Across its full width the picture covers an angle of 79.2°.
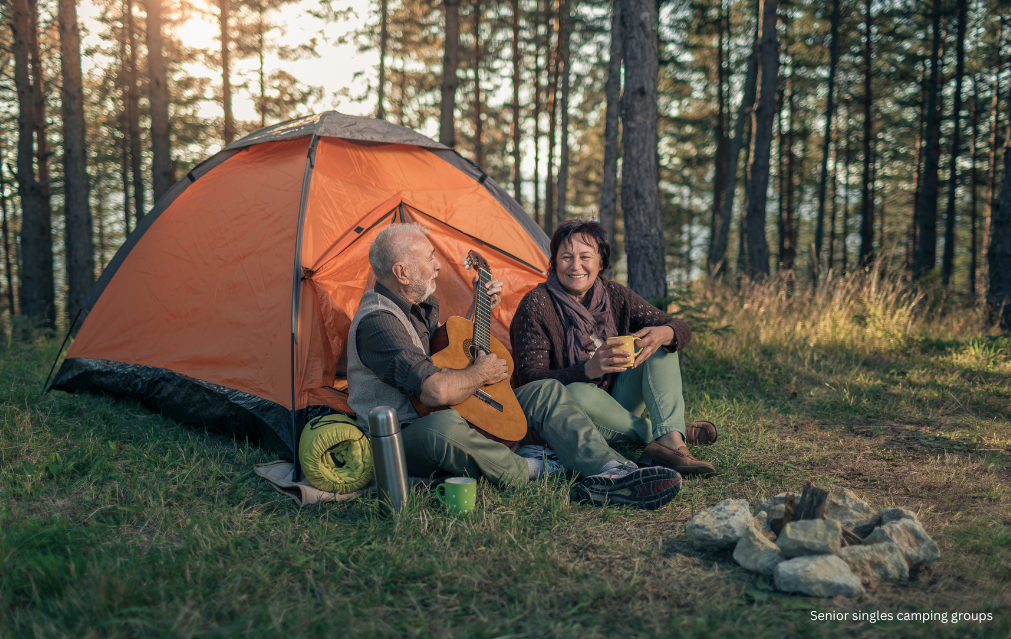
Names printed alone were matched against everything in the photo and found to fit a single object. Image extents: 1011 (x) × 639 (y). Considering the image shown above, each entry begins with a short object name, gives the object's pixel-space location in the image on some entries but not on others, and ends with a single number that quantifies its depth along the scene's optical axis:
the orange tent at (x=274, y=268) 3.26
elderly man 2.52
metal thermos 2.28
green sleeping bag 2.57
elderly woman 3.02
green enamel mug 2.39
